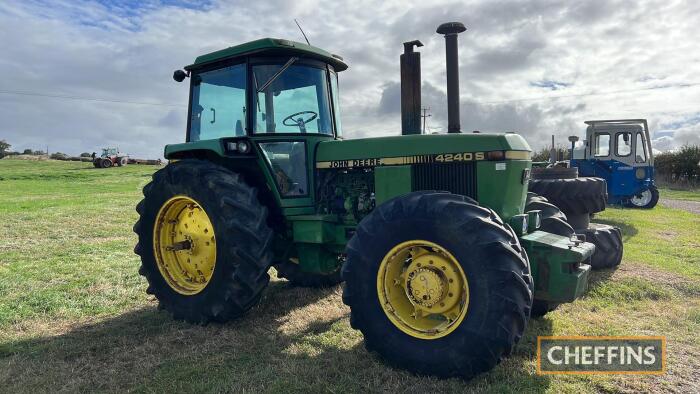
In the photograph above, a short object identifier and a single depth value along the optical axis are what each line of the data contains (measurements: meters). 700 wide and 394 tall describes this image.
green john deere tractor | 3.35
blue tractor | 14.49
